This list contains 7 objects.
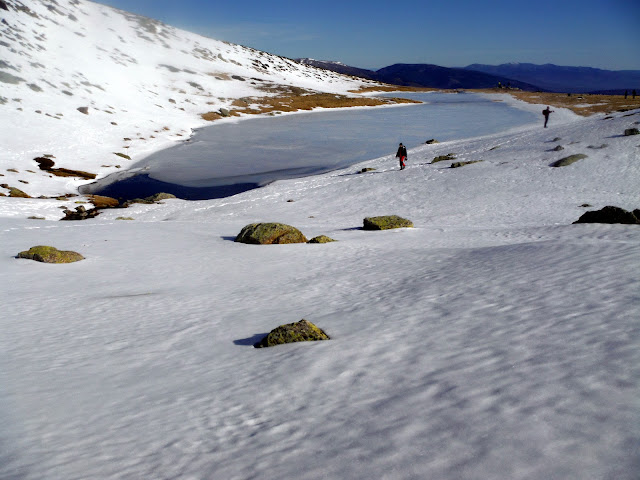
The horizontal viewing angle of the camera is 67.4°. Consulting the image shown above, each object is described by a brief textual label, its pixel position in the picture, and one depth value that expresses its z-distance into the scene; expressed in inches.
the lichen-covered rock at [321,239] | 660.1
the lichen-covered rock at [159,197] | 1125.9
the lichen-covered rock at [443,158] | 1285.7
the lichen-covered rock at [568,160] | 1061.8
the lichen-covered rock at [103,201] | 1102.4
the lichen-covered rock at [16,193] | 1095.6
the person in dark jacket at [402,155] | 1211.8
